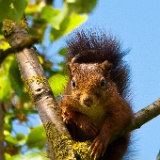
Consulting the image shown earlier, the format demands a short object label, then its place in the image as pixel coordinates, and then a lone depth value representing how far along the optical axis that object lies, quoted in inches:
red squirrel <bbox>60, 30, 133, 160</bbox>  169.0
